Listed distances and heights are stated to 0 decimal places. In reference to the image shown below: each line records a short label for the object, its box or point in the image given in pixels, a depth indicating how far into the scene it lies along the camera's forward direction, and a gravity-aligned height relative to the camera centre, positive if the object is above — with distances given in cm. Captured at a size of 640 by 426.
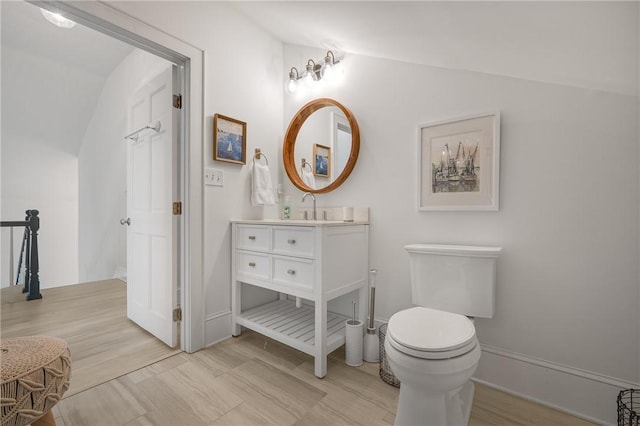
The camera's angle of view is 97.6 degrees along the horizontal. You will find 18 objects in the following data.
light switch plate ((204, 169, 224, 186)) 192 +22
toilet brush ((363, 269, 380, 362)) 176 -83
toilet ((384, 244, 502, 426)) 101 -49
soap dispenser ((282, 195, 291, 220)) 232 +0
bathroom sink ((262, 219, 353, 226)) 159 -8
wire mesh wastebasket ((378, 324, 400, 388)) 150 -89
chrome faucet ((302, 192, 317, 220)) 221 +2
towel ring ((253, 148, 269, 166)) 226 +44
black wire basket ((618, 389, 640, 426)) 114 -81
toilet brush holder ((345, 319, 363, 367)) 171 -83
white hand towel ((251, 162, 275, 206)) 219 +17
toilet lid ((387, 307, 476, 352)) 103 -48
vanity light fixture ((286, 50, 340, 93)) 210 +107
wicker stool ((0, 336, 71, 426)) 80 -52
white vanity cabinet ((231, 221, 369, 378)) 159 -40
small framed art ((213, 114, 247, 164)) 196 +50
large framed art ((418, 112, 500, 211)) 151 +27
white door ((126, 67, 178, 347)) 188 -4
